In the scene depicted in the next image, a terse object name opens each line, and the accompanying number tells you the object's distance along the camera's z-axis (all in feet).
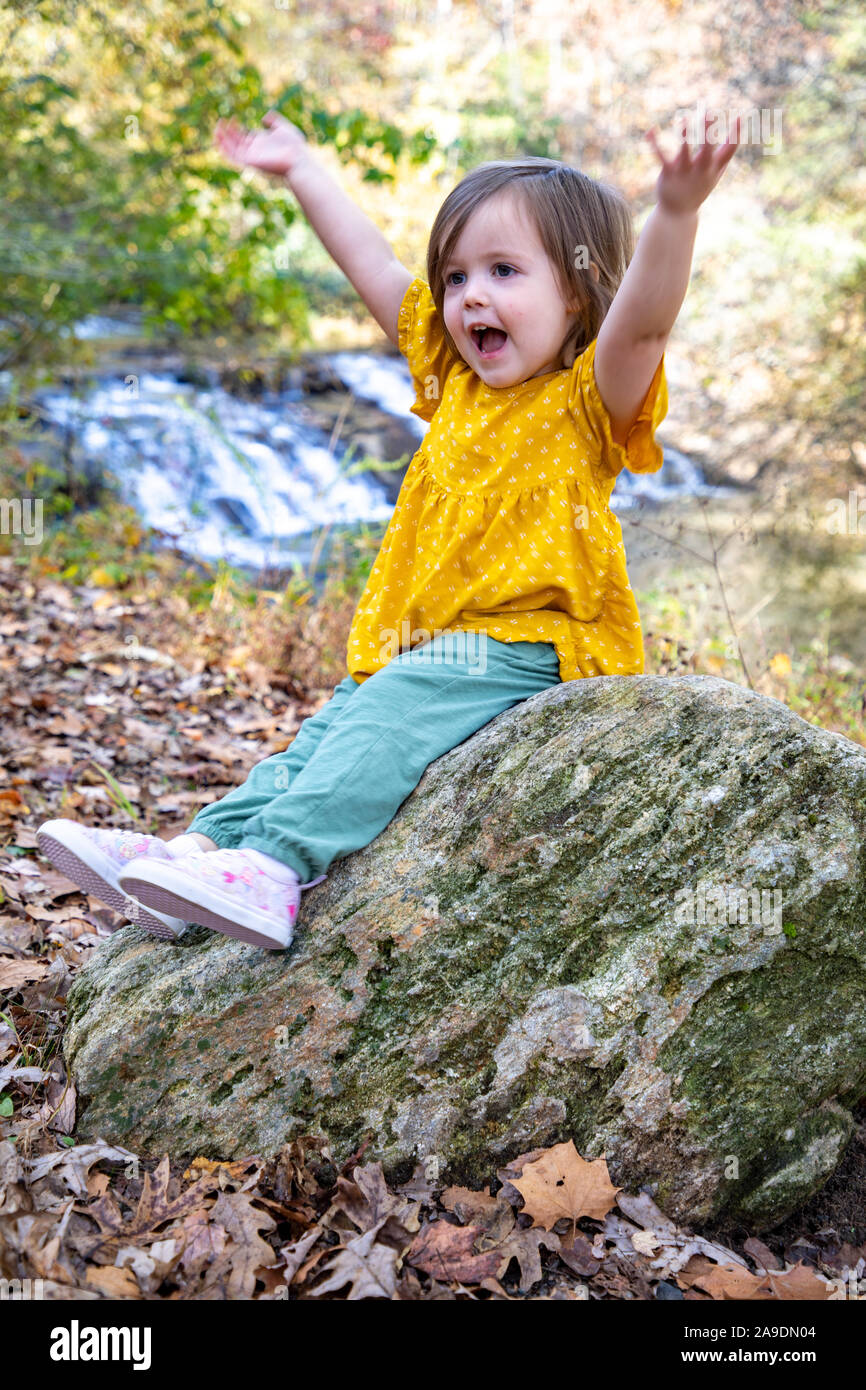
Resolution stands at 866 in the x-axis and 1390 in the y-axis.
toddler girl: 7.66
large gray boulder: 7.06
